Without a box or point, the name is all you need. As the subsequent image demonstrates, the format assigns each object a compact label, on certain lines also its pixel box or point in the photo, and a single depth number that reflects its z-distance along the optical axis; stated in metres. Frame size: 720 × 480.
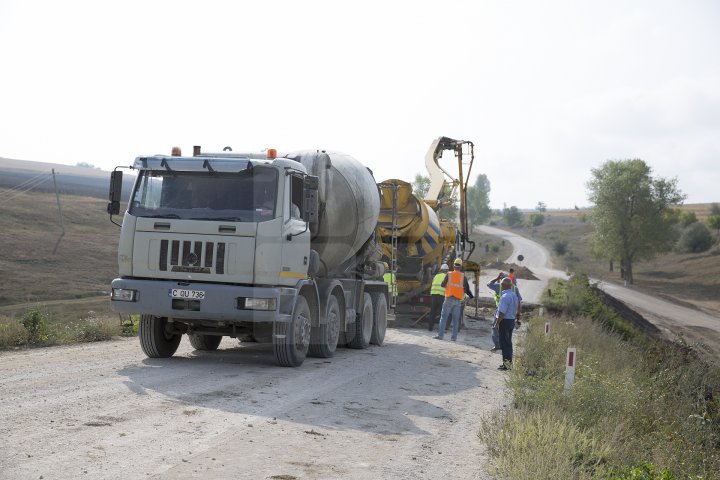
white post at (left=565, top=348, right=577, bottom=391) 10.07
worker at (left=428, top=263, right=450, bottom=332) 19.84
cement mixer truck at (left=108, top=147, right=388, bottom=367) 10.84
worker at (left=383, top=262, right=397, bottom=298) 17.50
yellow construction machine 19.48
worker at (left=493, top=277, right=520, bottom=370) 14.32
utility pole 41.26
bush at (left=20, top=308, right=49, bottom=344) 13.65
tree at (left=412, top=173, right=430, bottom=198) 74.96
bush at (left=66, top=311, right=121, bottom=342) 14.84
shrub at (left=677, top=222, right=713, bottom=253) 84.31
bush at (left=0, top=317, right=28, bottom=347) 13.19
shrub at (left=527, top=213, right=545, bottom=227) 177.00
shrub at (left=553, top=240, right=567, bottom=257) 103.88
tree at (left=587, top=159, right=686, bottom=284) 67.88
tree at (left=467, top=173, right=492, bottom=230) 142.00
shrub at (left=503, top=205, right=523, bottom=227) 184.00
